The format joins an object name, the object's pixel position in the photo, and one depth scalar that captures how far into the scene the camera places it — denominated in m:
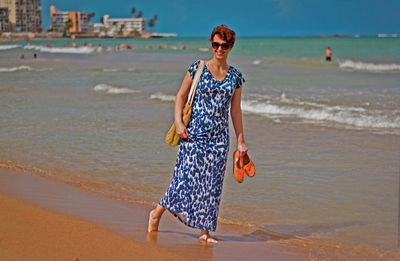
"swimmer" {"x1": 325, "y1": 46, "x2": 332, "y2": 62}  38.06
